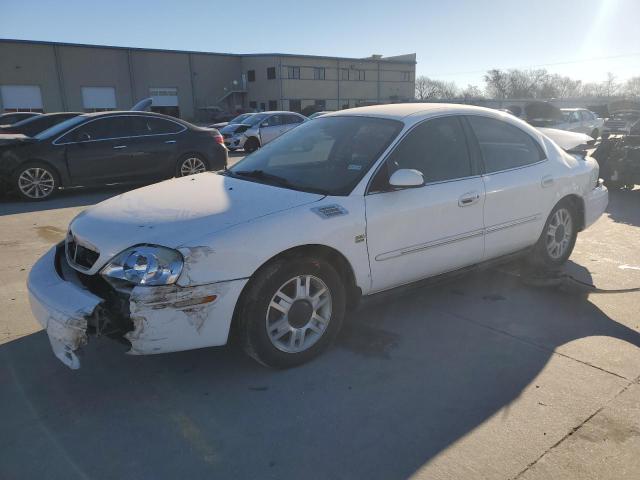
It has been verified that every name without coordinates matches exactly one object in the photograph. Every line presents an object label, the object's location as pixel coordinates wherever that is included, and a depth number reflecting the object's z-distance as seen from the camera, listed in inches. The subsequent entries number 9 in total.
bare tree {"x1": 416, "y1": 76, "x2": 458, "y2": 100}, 3828.7
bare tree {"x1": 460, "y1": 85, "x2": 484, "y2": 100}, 3489.2
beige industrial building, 1616.6
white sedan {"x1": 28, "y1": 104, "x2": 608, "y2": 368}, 111.5
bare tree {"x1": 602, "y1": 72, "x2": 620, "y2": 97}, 3348.9
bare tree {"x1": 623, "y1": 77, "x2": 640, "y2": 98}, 3260.8
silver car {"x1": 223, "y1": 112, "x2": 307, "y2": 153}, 720.3
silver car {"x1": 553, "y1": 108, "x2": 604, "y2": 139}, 726.4
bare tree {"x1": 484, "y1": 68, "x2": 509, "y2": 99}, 3452.3
